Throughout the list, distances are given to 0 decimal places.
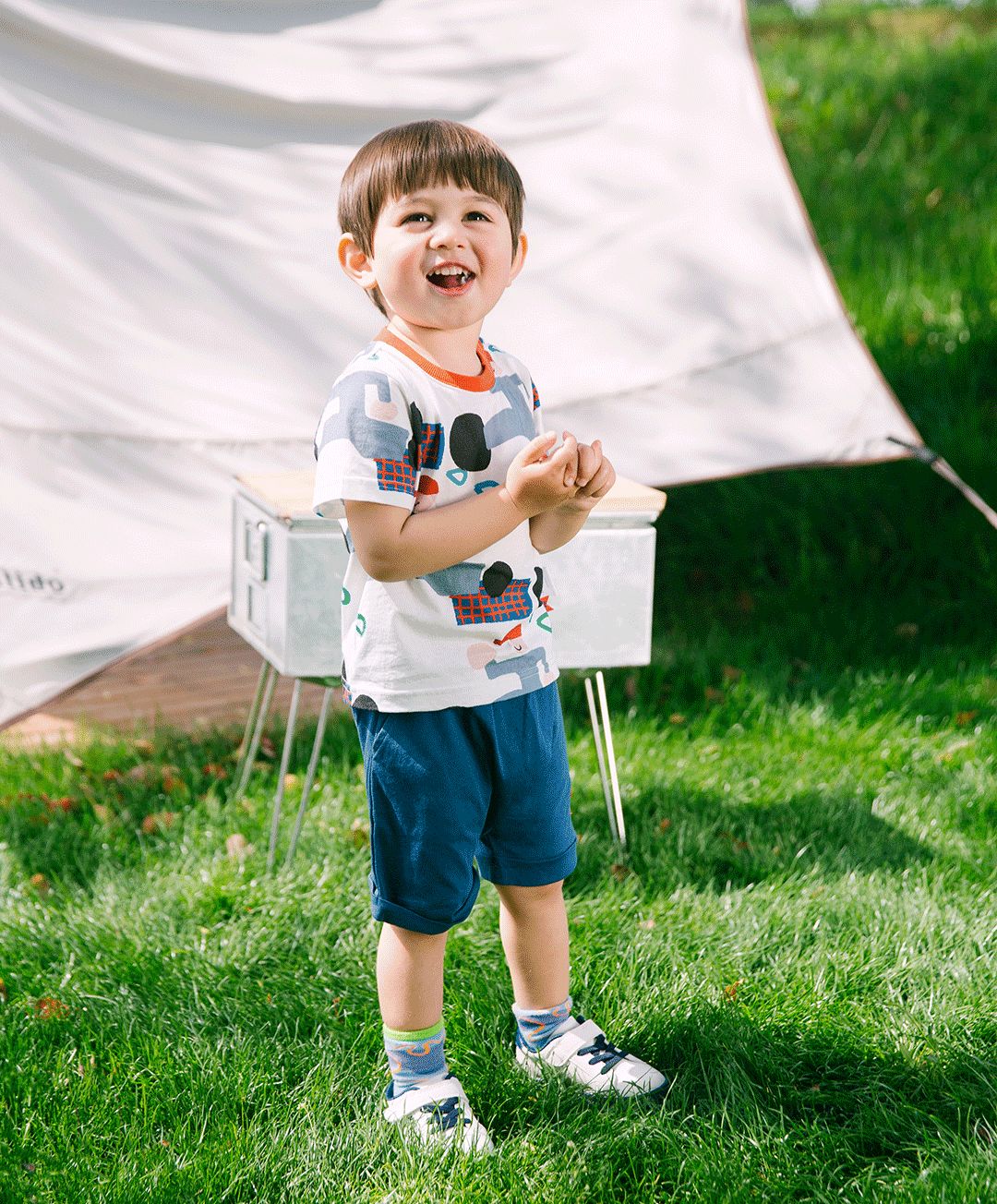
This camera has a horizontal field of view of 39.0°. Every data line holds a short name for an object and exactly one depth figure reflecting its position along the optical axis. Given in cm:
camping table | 284
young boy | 195
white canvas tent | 347
